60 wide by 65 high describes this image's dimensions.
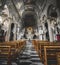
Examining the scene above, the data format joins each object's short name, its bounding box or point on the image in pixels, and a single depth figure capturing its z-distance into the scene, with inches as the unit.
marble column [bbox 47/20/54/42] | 301.3
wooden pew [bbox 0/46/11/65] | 77.7
